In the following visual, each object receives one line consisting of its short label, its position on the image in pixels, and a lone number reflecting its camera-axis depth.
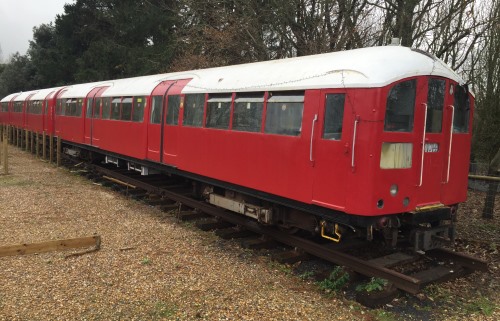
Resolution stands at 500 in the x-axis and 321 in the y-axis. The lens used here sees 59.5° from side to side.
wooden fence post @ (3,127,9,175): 13.77
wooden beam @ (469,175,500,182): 8.25
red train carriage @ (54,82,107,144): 14.39
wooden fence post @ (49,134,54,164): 17.00
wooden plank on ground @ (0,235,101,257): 5.95
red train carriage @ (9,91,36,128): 23.67
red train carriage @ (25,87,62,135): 18.11
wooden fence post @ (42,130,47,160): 17.55
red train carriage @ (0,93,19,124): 28.28
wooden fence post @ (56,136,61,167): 16.08
